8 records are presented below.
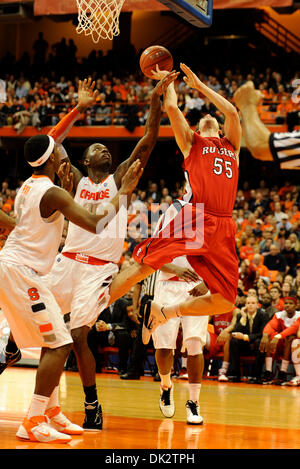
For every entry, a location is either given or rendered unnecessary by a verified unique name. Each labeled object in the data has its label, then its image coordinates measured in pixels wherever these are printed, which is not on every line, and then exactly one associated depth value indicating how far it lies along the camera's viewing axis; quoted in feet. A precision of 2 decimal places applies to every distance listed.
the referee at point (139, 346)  36.32
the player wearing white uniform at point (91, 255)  18.74
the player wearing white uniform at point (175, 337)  21.89
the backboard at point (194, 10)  21.68
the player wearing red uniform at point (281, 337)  37.22
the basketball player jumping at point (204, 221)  19.33
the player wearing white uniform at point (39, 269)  15.89
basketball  21.61
